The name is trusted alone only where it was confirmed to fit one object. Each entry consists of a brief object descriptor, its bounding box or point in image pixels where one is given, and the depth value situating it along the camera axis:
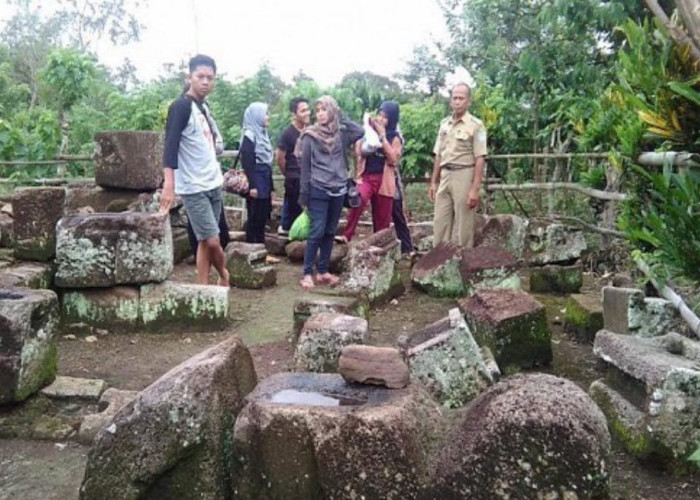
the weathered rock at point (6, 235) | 5.22
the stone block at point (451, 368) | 3.08
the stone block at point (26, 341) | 3.16
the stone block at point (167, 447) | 2.27
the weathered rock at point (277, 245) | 7.12
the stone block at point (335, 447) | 2.12
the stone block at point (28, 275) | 4.11
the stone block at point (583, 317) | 4.35
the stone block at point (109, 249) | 4.48
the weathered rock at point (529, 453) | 2.01
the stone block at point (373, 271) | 5.33
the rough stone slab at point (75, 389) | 3.39
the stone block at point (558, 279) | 5.70
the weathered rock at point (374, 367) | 2.41
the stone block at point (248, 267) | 5.78
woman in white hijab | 6.70
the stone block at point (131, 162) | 6.66
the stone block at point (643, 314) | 3.62
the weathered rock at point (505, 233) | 7.04
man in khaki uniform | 5.68
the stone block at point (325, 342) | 3.47
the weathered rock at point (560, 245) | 6.75
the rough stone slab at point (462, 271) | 5.39
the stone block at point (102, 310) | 4.59
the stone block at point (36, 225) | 4.60
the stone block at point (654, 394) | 2.68
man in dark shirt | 6.83
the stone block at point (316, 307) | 4.25
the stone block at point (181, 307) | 4.62
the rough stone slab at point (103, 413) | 3.05
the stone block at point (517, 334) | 3.88
